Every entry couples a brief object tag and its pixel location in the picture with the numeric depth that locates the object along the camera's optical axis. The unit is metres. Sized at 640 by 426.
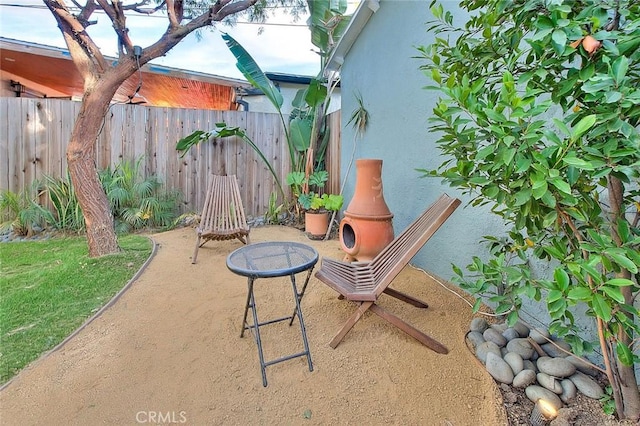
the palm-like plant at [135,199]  4.94
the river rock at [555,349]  1.85
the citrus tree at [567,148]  0.98
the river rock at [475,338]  2.02
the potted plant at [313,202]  4.91
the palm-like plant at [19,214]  4.62
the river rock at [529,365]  1.76
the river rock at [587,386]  1.52
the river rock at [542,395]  1.52
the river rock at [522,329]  2.05
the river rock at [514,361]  1.75
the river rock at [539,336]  1.95
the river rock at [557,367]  1.64
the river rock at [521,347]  1.84
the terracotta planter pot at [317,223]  4.91
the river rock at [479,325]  2.14
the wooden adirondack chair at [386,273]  1.99
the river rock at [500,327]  2.11
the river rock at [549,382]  1.59
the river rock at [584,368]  1.68
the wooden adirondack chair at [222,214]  3.90
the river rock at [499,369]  1.72
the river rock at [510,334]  2.02
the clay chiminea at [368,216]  3.30
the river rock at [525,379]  1.67
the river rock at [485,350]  1.87
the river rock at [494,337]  1.98
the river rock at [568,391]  1.55
